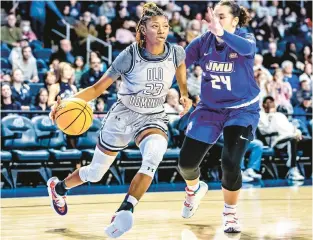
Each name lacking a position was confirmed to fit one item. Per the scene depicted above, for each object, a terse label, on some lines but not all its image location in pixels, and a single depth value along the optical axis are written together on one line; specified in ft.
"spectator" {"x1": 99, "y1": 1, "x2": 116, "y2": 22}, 46.03
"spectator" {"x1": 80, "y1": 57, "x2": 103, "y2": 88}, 36.81
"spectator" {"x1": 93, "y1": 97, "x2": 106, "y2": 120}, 33.94
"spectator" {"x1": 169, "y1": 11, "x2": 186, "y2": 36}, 47.28
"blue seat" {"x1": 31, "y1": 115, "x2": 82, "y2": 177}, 31.53
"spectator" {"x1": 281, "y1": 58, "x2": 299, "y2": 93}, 44.47
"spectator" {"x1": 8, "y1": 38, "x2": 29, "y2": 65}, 37.82
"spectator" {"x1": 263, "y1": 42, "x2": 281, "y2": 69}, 47.98
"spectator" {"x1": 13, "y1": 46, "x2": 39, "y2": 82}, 37.42
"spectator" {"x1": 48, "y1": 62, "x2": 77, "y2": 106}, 32.99
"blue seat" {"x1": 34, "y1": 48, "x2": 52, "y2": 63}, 40.96
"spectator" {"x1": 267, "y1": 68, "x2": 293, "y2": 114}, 39.86
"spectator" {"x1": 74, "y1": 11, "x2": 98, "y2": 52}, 43.62
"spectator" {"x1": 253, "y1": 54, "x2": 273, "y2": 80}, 42.48
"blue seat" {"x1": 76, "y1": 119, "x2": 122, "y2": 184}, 32.58
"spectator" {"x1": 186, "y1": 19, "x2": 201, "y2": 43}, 45.65
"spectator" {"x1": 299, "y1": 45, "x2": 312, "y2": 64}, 48.66
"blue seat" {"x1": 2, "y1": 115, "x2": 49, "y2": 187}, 30.86
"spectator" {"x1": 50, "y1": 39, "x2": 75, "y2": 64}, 40.29
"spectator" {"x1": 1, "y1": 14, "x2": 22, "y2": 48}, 40.19
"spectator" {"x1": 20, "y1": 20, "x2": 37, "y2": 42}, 41.22
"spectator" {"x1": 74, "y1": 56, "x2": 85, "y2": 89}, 38.09
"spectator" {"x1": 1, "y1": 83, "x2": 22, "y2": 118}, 32.48
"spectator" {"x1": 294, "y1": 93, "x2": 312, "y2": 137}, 38.42
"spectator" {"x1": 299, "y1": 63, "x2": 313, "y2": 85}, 44.06
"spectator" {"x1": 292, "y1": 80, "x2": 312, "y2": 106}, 41.96
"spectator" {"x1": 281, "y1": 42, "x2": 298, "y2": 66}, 49.34
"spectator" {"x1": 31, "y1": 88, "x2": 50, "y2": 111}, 33.14
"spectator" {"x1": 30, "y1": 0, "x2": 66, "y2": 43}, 42.73
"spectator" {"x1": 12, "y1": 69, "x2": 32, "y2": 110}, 34.21
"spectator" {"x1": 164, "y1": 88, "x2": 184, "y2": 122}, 35.09
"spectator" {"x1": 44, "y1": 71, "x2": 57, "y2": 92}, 34.09
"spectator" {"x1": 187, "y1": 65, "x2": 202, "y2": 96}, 38.32
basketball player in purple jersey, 17.49
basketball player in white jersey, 16.72
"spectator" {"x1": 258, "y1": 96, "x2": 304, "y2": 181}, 36.01
